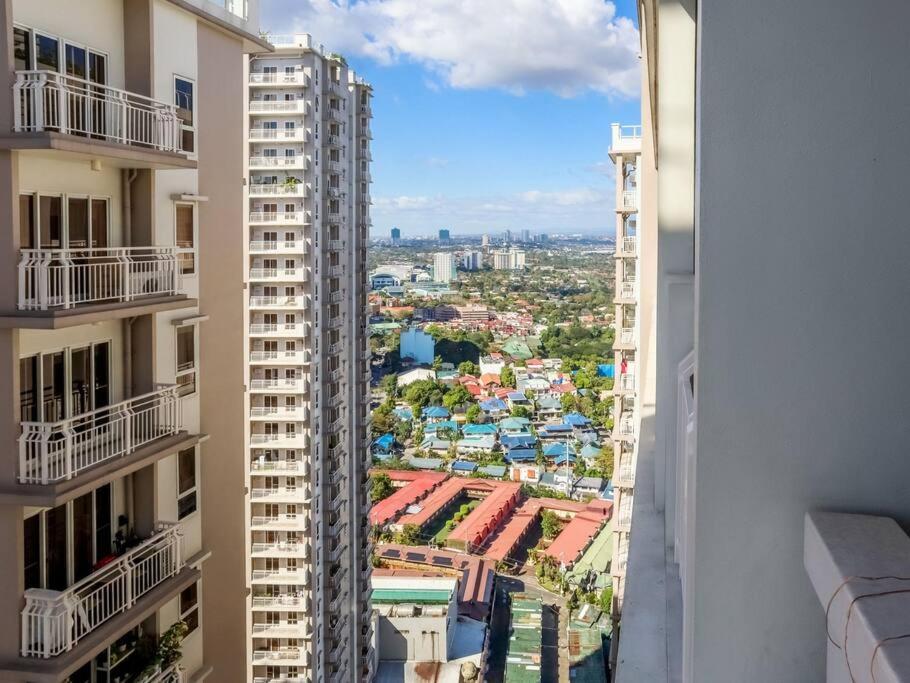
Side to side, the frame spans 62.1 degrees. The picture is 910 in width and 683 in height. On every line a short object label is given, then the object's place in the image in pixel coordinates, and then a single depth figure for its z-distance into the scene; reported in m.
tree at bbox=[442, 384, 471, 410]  114.32
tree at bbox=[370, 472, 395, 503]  97.07
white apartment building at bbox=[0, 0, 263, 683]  12.80
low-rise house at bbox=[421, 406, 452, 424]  114.52
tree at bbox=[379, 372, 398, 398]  116.73
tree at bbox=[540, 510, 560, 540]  89.40
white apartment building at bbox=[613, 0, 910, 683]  2.30
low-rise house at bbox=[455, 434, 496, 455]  108.51
